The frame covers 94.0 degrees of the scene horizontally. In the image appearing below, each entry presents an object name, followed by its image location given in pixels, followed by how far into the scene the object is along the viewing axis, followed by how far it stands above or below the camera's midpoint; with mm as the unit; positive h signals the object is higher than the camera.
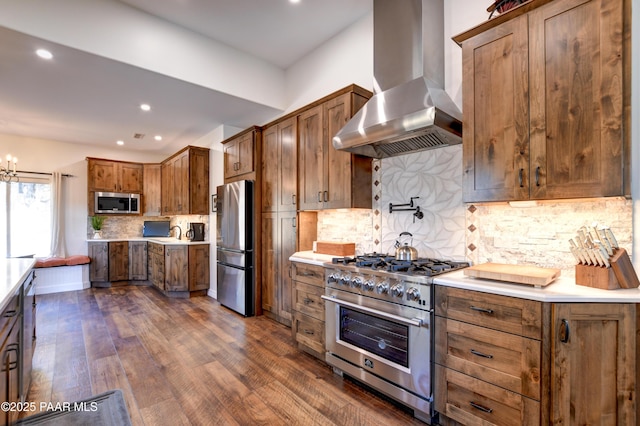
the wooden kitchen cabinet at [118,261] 5973 -1014
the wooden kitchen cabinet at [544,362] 1424 -778
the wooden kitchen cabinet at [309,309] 2715 -937
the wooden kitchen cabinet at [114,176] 6121 +740
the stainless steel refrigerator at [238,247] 3959 -510
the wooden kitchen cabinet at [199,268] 5004 -976
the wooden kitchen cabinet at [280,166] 3490 +555
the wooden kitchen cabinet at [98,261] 5836 -1002
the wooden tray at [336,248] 3090 -397
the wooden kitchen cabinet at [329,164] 2855 +477
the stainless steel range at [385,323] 1918 -824
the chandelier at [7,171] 3218 +437
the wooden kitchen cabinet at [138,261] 6109 -1038
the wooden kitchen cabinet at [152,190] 6488 +446
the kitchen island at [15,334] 1447 -731
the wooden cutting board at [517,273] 1592 -364
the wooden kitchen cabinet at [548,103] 1530 +620
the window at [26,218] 5355 -138
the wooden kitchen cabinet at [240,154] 4062 +821
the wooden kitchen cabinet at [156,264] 5273 -1011
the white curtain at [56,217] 5754 -126
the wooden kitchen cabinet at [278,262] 3571 -653
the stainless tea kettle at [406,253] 2436 -347
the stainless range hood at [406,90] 2107 +934
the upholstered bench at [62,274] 5359 -1176
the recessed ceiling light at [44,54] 2748 +1469
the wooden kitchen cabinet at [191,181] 5117 +519
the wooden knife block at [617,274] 1509 -327
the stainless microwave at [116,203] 6145 +164
